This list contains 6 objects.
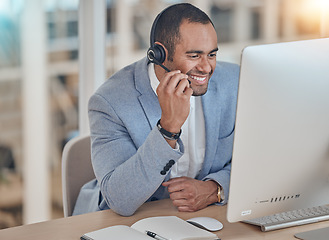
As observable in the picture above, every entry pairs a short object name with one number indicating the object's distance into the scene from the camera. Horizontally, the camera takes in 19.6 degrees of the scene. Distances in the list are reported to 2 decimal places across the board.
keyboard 2.01
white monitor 1.85
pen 1.94
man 2.11
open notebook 1.94
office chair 2.43
